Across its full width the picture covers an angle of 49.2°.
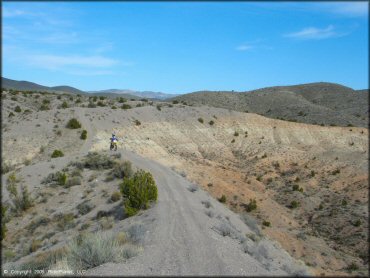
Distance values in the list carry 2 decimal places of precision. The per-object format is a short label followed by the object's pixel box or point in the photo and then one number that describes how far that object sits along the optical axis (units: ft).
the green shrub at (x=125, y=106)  183.06
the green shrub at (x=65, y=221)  63.52
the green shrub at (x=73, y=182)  82.60
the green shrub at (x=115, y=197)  69.21
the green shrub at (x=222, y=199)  100.13
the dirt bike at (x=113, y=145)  109.04
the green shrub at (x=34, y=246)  56.59
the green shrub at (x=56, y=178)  83.61
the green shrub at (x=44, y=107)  188.75
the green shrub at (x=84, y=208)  68.65
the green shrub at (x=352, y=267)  67.93
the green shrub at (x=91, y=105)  181.59
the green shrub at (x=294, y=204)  113.50
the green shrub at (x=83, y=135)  132.36
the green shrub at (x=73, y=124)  140.77
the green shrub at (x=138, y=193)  59.57
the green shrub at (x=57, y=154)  114.01
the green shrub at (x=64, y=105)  186.19
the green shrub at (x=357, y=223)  96.36
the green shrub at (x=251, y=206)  101.14
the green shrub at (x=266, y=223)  93.00
